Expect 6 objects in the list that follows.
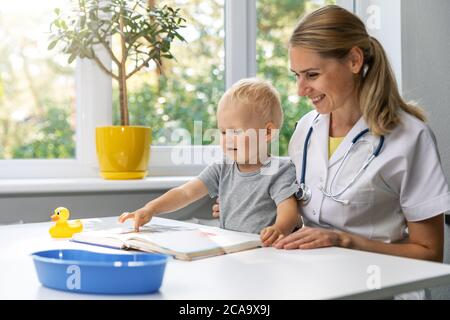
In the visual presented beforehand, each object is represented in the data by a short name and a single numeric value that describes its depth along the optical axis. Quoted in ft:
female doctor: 4.77
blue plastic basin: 2.71
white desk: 2.78
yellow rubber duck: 4.52
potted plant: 6.66
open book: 3.68
